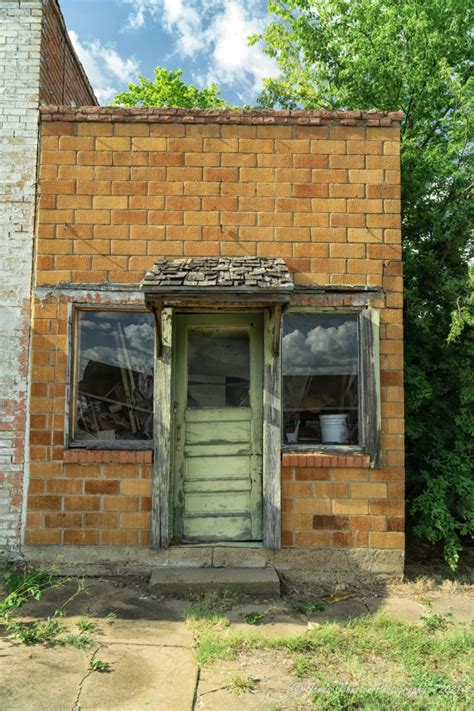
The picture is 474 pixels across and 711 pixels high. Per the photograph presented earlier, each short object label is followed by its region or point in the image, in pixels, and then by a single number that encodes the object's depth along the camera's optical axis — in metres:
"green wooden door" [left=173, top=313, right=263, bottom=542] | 5.79
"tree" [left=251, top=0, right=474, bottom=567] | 6.35
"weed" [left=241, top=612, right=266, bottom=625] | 4.66
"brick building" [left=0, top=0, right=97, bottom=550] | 5.66
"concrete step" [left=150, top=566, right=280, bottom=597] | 5.20
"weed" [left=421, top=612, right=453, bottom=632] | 4.70
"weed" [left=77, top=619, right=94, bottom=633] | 4.44
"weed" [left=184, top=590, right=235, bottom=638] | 4.58
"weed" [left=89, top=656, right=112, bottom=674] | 3.86
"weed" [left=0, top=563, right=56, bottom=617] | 4.71
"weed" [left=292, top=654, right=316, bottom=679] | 3.86
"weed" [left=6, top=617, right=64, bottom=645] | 4.22
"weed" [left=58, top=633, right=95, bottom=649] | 4.20
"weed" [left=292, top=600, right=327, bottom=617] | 4.91
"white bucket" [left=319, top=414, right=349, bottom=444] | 5.89
